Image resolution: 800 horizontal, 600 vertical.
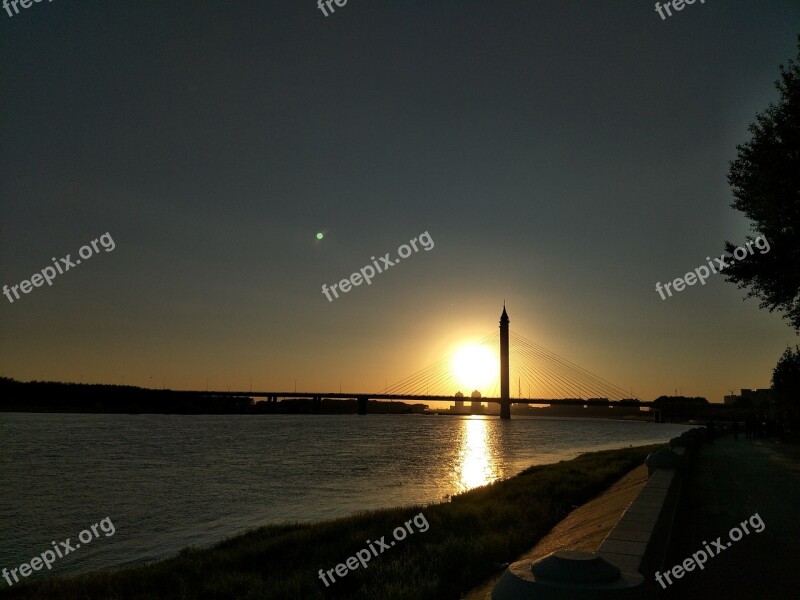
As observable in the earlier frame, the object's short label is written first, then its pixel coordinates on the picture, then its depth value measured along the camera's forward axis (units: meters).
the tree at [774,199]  18.88
